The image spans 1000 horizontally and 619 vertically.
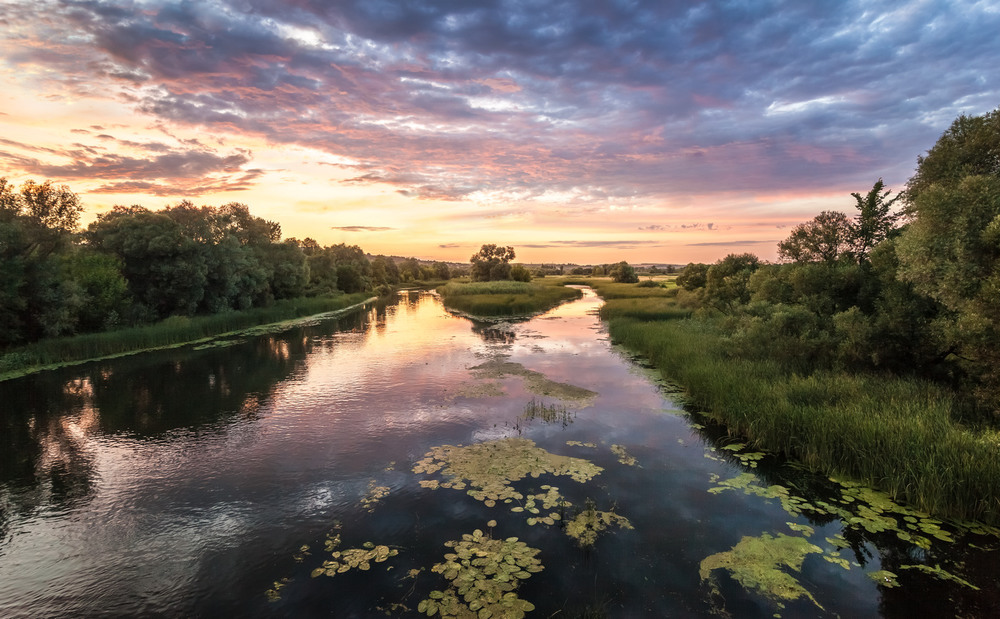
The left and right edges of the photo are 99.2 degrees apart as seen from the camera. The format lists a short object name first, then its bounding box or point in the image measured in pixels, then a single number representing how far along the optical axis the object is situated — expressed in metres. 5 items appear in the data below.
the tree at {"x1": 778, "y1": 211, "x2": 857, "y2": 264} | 20.19
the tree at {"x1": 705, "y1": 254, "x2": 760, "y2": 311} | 30.67
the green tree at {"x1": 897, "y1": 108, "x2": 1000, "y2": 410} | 9.75
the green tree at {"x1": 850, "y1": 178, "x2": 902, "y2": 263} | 20.11
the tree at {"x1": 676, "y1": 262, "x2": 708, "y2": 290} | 44.47
